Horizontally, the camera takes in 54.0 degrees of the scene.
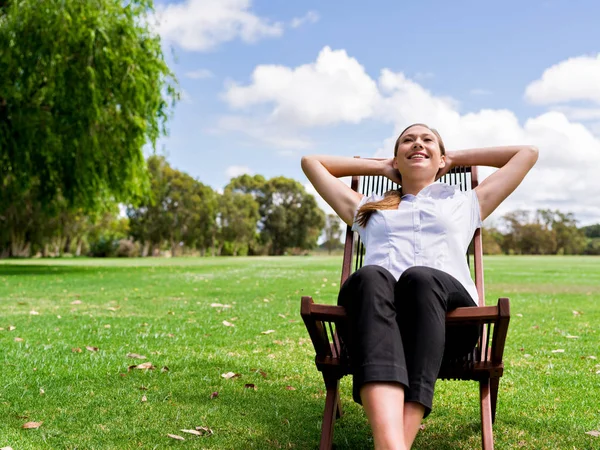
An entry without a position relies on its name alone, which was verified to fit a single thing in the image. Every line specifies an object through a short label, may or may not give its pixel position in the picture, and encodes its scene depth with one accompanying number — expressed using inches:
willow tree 610.5
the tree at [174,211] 2005.4
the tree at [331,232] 2618.1
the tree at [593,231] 3408.7
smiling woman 85.0
